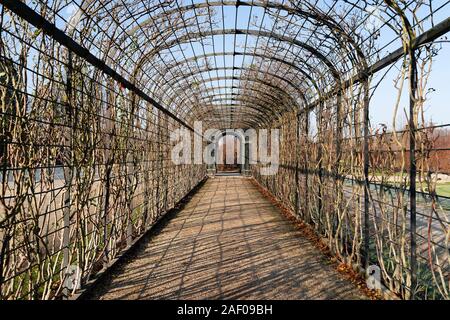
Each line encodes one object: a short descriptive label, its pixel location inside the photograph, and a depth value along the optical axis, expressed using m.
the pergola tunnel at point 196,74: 2.29
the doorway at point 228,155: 25.01
